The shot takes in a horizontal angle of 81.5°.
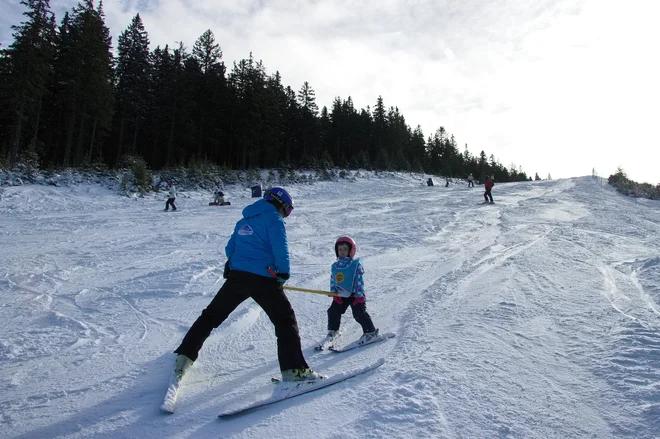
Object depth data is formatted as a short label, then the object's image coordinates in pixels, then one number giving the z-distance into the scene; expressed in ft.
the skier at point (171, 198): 53.39
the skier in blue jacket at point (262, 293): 11.04
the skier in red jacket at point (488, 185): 70.24
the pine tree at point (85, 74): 97.66
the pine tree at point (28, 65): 83.66
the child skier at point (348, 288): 14.76
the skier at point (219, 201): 62.13
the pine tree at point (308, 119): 177.17
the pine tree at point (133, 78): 122.42
